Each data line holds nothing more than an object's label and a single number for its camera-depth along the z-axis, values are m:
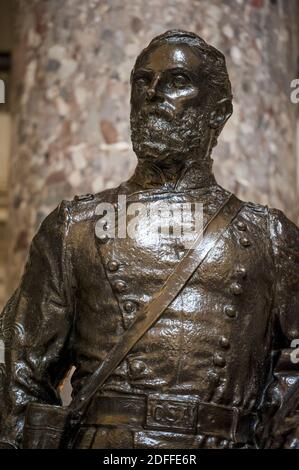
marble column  6.88
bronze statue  4.69
